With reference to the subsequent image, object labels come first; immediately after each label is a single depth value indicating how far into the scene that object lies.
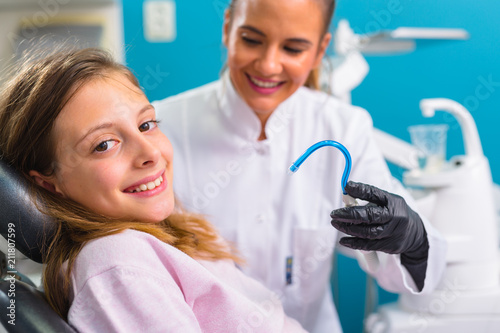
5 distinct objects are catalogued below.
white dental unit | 1.19
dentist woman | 1.18
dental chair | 0.71
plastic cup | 1.38
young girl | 0.75
